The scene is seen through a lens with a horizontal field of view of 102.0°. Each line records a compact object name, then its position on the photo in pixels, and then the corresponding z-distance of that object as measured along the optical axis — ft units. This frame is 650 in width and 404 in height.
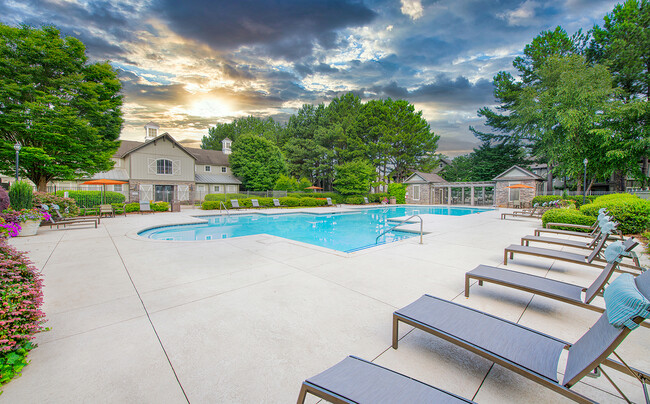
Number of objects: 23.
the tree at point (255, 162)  99.04
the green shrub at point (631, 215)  25.08
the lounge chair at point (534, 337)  4.61
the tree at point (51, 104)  46.37
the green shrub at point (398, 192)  99.76
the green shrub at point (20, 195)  29.78
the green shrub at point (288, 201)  74.74
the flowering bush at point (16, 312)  6.37
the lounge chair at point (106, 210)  44.50
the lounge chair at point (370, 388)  4.43
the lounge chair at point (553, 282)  8.66
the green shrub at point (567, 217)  27.26
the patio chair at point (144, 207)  53.56
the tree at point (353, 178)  88.22
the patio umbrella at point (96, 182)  53.83
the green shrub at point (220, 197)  69.05
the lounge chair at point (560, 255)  13.48
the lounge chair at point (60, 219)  31.67
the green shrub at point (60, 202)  35.00
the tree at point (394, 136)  111.14
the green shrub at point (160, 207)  57.00
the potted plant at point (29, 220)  26.13
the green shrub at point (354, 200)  89.20
